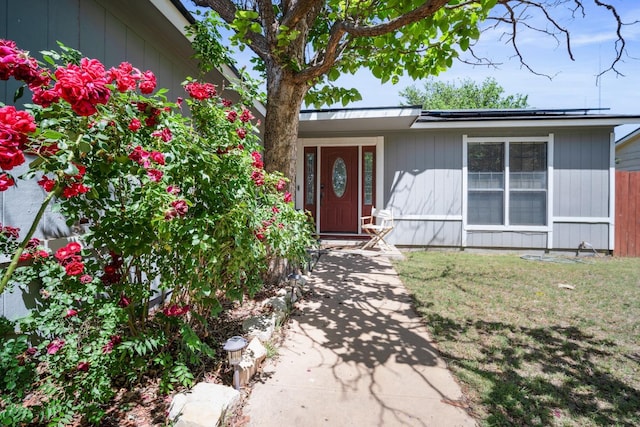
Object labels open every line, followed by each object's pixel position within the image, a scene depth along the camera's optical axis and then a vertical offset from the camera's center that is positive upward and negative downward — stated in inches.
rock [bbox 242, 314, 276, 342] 108.1 -39.8
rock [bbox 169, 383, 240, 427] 64.6 -41.0
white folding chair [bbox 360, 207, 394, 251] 282.7 -11.2
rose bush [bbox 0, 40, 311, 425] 54.4 -4.0
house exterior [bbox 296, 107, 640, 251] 279.0 +38.3
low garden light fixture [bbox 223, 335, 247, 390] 81.0 -35.8
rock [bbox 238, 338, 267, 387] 85.9 -41.5
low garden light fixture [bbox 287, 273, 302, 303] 154.5 -33.8
